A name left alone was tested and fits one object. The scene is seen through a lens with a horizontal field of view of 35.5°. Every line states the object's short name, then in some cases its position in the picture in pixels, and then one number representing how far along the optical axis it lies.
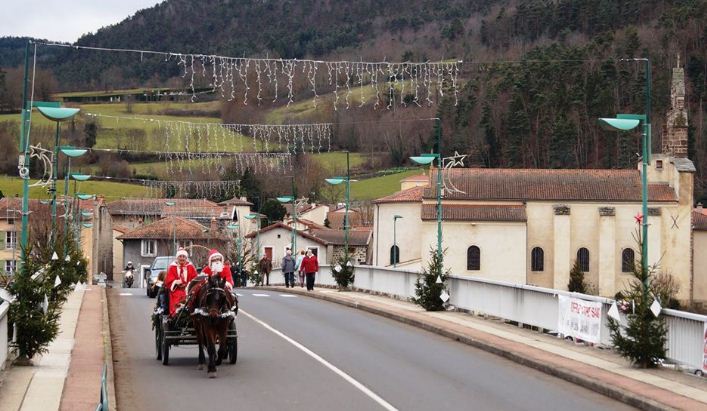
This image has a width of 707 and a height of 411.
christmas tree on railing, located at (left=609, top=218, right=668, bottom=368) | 18.98
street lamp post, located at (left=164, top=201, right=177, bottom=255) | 90.88
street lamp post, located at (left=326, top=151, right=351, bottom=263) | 46.34
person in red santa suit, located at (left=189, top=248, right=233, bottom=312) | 17.70
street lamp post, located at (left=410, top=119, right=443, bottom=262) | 37.53
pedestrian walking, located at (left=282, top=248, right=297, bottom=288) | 51.44
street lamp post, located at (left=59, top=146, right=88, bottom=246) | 38.00
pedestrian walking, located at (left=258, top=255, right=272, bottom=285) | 62.91
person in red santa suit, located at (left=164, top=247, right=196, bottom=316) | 19.00
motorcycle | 77.50
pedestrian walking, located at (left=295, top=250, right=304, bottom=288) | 51.89
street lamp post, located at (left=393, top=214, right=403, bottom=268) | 87.00
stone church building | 88.81
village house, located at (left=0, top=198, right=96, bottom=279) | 95.75
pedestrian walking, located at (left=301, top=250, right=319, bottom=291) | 46.00
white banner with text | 22.36
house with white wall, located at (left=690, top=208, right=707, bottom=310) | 94.25
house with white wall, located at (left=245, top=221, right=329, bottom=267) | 106.38
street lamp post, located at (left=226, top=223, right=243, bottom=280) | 75.46
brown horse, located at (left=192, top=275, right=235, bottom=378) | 17.45
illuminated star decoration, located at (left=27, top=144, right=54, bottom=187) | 21.02
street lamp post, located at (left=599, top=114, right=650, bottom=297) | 21.12
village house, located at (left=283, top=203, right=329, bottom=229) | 125.86
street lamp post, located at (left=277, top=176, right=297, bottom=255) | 64.61
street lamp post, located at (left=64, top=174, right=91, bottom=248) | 48.84
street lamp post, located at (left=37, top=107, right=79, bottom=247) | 21.02
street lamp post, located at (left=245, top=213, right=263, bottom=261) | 84.12
